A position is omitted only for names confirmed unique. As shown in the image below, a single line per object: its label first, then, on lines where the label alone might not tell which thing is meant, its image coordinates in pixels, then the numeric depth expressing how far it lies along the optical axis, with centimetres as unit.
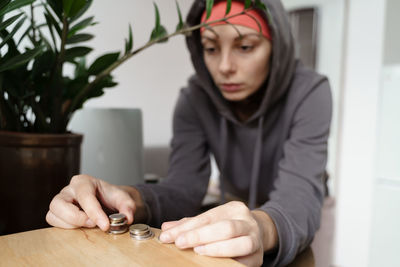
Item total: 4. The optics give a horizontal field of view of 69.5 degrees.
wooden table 27
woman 34
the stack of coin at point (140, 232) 32
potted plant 44
